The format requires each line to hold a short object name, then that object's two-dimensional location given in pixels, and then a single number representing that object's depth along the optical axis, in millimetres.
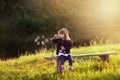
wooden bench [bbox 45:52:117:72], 8729
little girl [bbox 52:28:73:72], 8806
